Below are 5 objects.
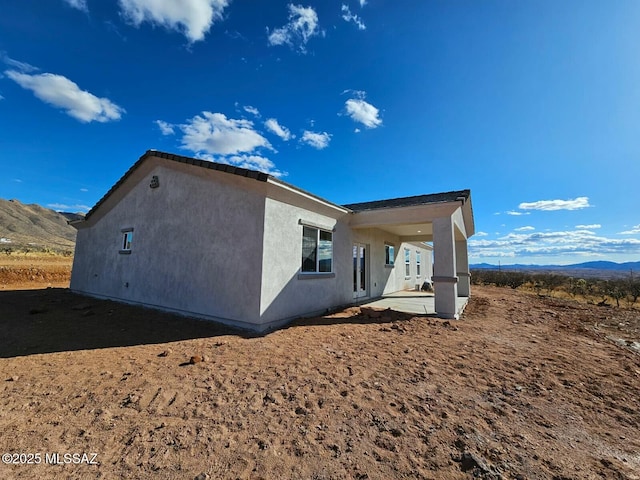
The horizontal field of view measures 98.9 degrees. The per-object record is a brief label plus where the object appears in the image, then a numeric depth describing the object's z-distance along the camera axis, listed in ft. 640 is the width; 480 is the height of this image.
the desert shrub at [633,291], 52.05
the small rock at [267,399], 11.41
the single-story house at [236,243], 22.63
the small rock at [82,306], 29.45
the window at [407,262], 59.98
